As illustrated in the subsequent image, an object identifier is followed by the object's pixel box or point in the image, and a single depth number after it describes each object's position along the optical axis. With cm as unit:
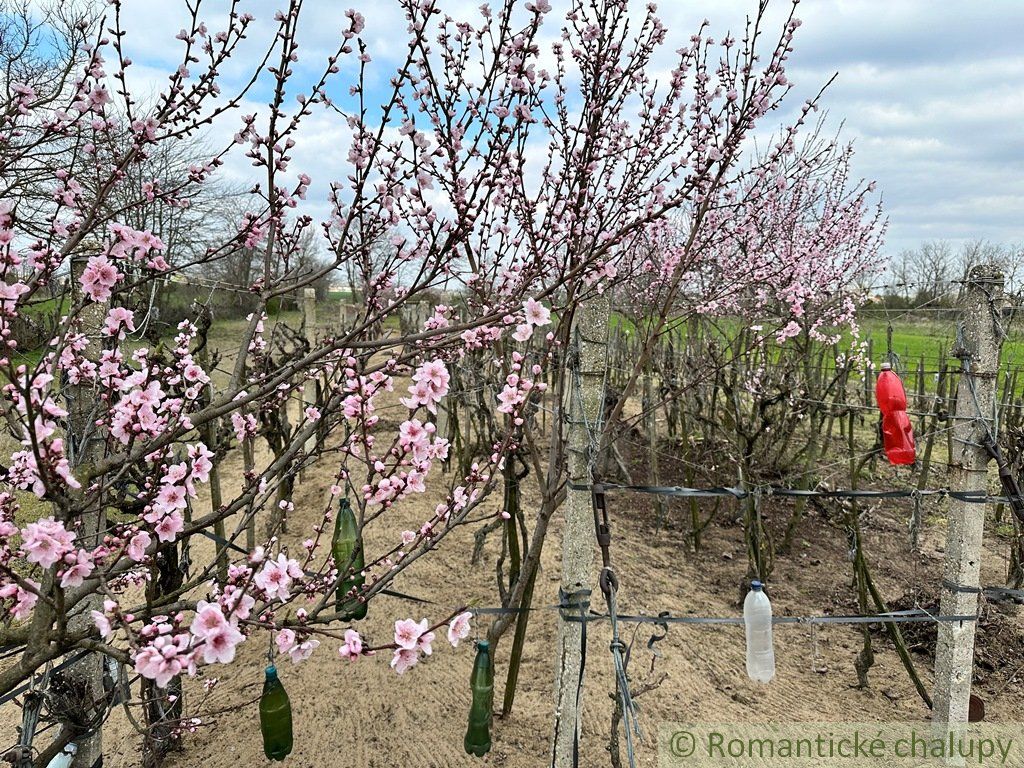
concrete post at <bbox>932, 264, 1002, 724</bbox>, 263
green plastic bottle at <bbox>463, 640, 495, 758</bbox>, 252
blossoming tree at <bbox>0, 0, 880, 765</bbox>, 148
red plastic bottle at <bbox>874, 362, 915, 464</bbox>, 235
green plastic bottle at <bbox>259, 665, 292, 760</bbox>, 247
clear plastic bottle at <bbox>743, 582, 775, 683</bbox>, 206
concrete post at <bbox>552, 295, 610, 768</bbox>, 229
